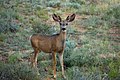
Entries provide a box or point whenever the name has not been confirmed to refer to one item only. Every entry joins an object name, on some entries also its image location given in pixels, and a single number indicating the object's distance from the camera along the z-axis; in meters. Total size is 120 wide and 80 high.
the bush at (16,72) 16.23
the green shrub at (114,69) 18.76
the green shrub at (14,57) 21.39
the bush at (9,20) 29.12
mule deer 19.58
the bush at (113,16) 32.25
